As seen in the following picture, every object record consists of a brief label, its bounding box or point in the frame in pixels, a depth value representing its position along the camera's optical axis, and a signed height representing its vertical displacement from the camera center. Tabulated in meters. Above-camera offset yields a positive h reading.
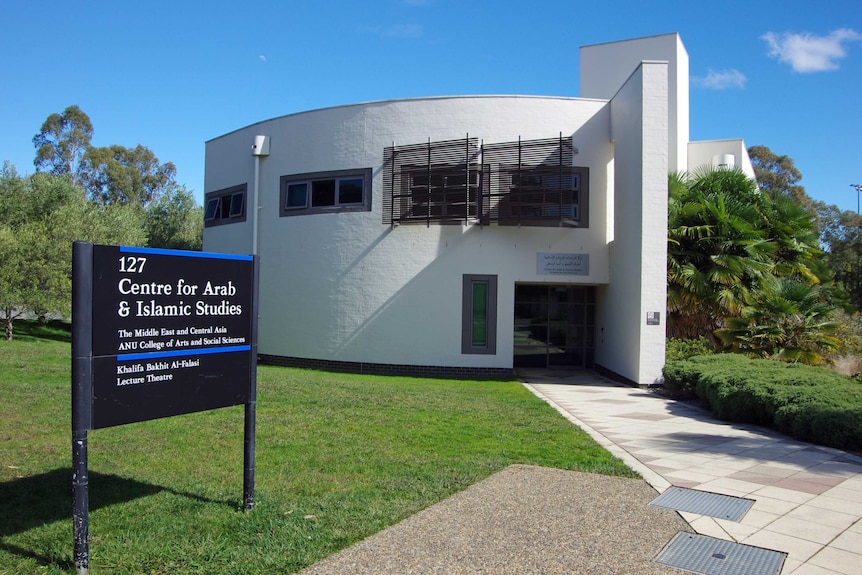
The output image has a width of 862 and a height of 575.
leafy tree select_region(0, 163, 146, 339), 21.58 +1.89
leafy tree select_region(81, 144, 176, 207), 55.22 +9.55
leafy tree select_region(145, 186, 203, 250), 40.38 +4.30
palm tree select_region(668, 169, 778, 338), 15.67 +0.93
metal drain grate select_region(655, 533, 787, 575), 4.44 -1.83
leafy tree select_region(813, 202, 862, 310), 43.16 +4.06
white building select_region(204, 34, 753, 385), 16.77 +1.58
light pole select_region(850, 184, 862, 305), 41.59 +0.68
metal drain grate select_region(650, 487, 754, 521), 5.66 -1.86
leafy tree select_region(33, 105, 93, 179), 53.97 +11.96
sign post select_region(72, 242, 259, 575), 4.25 -0.38
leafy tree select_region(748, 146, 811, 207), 50.75 +9.61
